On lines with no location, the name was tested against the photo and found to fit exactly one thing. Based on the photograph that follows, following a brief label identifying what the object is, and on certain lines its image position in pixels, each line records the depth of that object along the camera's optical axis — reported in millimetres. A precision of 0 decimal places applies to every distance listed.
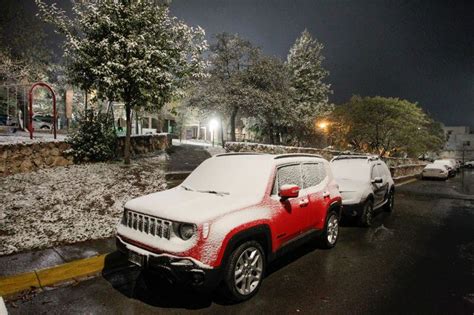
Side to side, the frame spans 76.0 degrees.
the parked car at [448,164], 24444
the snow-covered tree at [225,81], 24047
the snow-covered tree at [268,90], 24031
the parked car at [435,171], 22094
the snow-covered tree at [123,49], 11266
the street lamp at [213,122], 36281
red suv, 3588
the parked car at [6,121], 22425
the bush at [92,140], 12078
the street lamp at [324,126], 31716
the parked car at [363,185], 7613
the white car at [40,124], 26609
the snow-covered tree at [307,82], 33438
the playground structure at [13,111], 22609
